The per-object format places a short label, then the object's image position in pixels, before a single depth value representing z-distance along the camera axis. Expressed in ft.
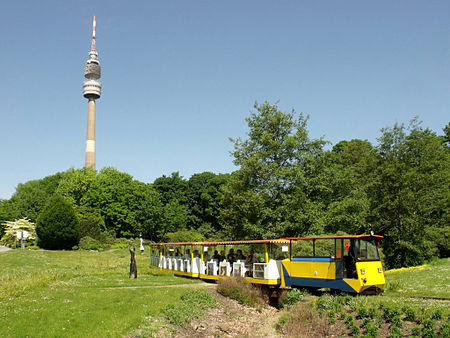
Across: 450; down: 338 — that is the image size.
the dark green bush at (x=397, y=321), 42.19
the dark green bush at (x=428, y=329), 38.58
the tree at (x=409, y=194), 108.88
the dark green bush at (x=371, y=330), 42.64
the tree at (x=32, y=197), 244.83
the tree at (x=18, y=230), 192.03
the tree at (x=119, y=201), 211.41
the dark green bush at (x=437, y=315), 40.37
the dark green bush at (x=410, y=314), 42.08
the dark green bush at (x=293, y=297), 57.64
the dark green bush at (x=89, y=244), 159.56
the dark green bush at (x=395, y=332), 40.65
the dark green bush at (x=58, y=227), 158.10
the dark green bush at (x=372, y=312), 45.49
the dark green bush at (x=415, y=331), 39.70
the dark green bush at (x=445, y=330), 37.40
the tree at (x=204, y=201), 248.11
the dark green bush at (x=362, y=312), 46.60
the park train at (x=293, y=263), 54.95
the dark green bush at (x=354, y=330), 44.34
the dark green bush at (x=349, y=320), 46.24
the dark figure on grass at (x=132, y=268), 78.74
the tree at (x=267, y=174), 103.23
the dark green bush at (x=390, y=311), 43.93
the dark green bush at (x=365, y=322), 44.70
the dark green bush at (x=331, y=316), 48.50
